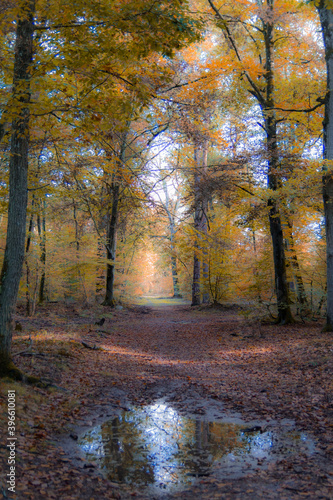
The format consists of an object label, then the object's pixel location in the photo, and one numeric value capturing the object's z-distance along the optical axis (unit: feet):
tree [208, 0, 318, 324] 36.60
